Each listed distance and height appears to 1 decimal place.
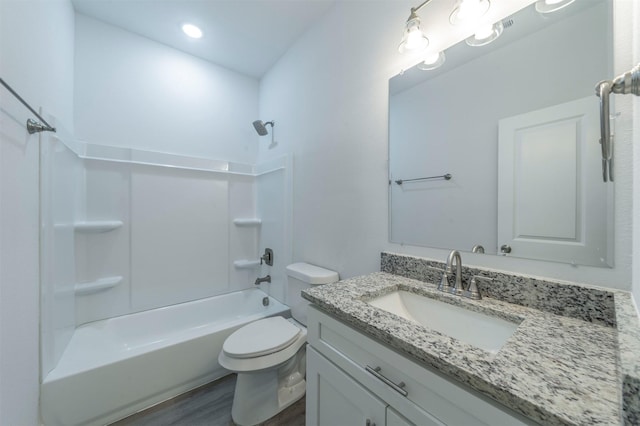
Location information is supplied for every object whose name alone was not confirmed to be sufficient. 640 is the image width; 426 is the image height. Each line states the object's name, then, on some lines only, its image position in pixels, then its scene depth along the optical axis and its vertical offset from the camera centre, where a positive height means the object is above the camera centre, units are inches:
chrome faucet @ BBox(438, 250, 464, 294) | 36.1 -10.3
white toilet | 50.9 -33.2
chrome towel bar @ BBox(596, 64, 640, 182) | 18.1 +9.9
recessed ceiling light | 71.6 +57.5
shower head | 87.9 +32.4
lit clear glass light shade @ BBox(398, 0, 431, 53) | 40.5 +32.1
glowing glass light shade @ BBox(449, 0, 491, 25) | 35.5 +31.7
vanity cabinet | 20.0 -19.3
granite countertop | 15.6 -12.8
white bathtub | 47.9 -37.0
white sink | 29.9 -15.7
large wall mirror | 28.3 +10.5
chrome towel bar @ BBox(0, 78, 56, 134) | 39.3 +15.5
